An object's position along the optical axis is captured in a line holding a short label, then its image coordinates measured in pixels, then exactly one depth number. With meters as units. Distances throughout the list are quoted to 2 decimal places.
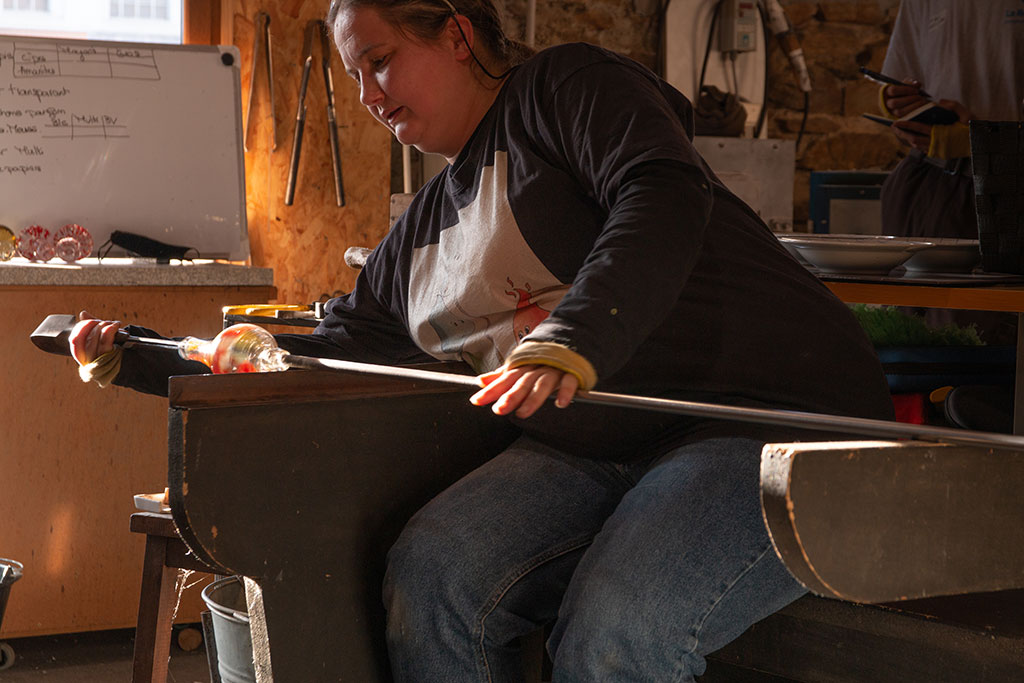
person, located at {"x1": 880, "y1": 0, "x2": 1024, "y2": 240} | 3.00
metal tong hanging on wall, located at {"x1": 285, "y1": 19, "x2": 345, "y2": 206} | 3.15
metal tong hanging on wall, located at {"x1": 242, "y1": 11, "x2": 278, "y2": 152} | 3.11
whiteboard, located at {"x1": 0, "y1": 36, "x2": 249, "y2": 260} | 2.72
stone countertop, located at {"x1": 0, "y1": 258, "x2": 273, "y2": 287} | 2.48
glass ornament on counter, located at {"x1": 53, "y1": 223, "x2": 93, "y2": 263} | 2.61
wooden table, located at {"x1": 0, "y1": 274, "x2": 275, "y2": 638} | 2.55
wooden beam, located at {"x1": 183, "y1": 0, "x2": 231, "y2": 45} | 3.09
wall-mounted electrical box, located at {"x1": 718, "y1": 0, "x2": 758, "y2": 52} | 3.90
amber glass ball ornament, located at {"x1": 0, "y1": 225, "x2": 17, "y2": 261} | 2.62
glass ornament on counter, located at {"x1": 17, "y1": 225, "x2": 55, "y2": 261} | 2.62
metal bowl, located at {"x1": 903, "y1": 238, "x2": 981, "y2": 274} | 1.87
